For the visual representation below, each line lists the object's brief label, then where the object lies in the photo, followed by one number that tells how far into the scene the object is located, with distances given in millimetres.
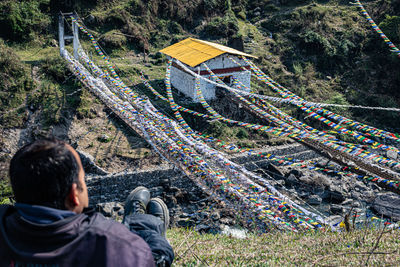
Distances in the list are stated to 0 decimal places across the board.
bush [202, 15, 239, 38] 22312
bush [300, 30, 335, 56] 22281
